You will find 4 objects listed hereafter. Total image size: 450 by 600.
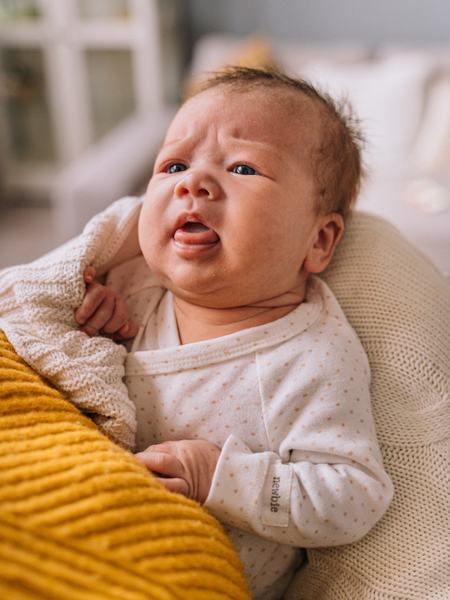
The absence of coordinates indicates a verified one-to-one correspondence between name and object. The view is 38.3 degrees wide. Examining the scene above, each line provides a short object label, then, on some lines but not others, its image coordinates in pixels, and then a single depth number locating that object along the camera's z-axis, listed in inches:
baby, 30.5
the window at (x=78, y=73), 132.6
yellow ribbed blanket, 22.6
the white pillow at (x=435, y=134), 105.0
